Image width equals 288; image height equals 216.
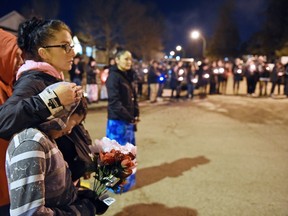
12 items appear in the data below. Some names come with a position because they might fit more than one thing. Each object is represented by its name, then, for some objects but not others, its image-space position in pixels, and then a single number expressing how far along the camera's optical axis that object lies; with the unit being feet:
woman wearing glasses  5.51
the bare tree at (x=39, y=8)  117.39
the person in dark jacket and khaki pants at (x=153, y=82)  47.21
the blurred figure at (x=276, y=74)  52.60
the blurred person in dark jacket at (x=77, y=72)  40.11
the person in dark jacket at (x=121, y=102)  14.37
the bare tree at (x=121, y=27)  129.80
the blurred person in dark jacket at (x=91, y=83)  42.14
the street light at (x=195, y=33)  98.02
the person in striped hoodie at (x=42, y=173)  4.71
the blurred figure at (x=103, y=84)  44.05
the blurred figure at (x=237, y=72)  55.26
